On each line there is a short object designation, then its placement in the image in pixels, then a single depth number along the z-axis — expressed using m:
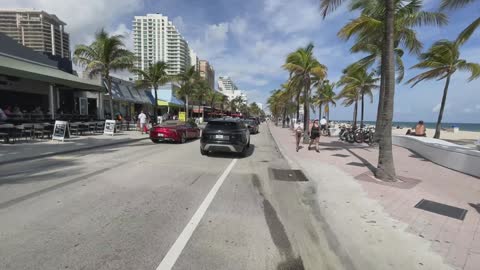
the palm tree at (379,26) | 11.34
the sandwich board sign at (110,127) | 20.08
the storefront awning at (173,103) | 41.50
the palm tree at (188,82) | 39.03
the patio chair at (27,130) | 14.52
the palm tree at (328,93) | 41.09
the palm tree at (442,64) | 19.16
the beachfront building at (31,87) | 17.14
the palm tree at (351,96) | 26.43
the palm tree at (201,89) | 45.67
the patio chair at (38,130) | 15.05
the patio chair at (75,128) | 18.47
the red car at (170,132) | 16.22
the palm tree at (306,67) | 19.09
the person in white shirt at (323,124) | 27.57
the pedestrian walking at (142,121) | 22.61
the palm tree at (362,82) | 24.86
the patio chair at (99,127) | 21.14
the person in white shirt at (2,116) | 14.18
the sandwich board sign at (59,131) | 15.12
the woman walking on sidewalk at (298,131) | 14.91
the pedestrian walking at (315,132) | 14.21
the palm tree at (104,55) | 22.08
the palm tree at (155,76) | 28.70
